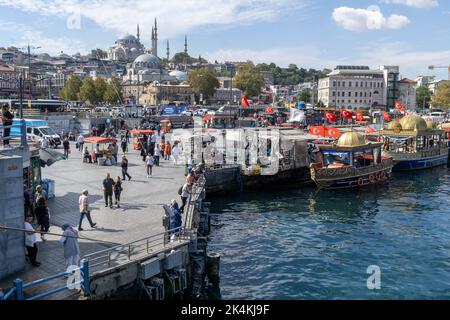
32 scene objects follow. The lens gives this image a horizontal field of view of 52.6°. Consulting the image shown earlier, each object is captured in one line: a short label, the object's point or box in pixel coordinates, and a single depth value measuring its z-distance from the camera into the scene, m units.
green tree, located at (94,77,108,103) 99.75
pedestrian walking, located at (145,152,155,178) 24.98
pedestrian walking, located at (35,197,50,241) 14.17
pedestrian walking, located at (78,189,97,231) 15.09
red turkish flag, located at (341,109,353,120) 53.00
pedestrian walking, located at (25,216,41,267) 11.58
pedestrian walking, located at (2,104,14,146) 16.28
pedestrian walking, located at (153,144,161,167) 29.62
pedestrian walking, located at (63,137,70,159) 31.42
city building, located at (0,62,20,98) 109.56
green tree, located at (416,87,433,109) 148.89
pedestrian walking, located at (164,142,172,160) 32.75
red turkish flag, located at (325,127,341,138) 35.84
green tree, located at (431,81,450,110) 88.38
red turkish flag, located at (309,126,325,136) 36.16
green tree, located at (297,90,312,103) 133.25
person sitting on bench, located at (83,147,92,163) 29.78
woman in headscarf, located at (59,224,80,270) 11.34
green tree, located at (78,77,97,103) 98.06
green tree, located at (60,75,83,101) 106.19
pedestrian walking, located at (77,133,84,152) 36.14
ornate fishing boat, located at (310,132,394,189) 30.03
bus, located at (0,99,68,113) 48.72
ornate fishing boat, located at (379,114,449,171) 40.34
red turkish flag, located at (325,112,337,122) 41.72
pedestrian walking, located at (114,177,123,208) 18.38
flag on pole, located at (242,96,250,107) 44.05
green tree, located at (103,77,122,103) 99.31
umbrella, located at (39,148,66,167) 18.14
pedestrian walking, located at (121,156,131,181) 23.49
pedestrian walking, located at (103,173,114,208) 17.77
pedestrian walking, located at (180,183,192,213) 19.16
